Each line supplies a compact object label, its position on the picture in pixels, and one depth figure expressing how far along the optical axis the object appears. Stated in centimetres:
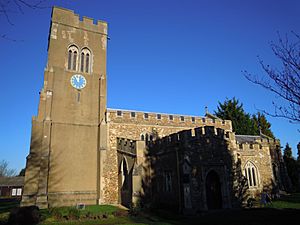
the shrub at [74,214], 1438
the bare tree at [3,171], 7900
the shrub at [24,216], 1242
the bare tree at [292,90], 798
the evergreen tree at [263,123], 4466
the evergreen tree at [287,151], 4262
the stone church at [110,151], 1664
